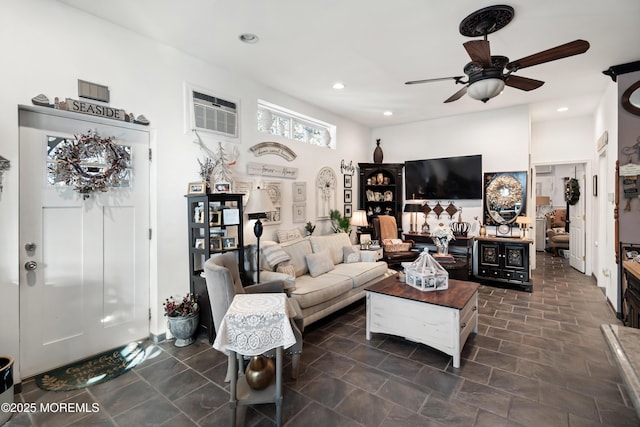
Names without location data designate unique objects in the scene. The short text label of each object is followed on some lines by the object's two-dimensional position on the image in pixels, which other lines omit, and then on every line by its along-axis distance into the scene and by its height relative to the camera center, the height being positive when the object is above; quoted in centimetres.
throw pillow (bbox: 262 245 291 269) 361 -54
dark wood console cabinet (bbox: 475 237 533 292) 485 -85
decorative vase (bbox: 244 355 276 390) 210 -113
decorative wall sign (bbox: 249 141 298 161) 412 +87
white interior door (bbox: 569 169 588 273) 603 -47
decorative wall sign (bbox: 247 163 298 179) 408 +57
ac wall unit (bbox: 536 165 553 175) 878 +116
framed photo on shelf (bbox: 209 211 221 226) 319 -8
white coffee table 267 -97
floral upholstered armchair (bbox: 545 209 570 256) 782 -56
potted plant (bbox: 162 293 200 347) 299 -106
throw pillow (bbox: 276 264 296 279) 358 -69
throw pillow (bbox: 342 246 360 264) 466 -68
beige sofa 331 -80
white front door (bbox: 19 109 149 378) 245 -38
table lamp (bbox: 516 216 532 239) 491 -21
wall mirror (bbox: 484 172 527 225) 518 +24
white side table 181 -74
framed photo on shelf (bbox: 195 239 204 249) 322 -35
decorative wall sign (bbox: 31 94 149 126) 241 +88
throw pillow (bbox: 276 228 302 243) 440 -35
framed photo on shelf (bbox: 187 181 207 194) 313 +24
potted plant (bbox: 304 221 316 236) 493 -28
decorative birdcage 311 -67
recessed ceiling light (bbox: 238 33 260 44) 299 +171
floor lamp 334 +5
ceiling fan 233 +121
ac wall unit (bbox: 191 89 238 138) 342 +114
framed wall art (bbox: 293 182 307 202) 479 +30
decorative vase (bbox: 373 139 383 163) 640 +117
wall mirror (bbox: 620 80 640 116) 355 +130
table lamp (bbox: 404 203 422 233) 615 -1
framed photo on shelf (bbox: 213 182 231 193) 350 +27
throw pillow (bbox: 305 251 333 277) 397 -70
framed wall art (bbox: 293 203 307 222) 479 -2
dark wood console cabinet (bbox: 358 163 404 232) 625 +45
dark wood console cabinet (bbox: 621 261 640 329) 256 -77
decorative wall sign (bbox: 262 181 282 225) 433 +17
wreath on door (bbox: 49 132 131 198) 257 +43
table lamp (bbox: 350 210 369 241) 543 -15
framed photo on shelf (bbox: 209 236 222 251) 323 -34
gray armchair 221 -61
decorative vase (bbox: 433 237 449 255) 392 -44
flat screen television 555 +61
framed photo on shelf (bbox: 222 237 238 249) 330 -35
